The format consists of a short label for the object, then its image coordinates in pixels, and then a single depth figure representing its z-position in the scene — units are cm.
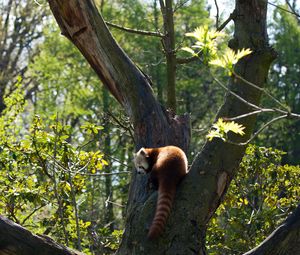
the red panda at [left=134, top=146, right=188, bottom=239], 704
